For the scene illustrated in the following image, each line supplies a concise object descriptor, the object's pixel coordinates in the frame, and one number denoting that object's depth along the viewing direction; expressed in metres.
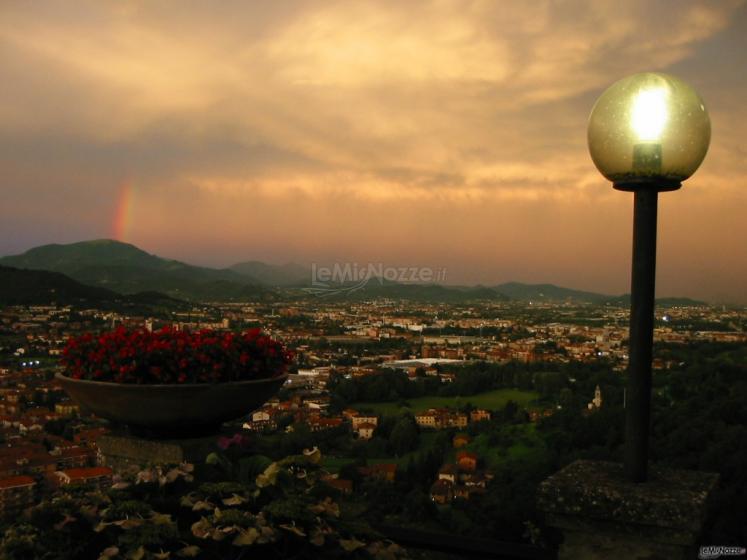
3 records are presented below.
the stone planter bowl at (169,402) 2.96
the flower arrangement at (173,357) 3.09
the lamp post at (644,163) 2.38
